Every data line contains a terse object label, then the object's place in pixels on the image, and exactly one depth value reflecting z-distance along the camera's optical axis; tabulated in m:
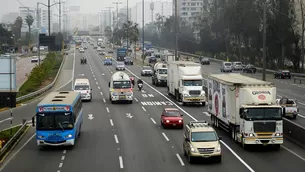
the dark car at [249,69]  90.56
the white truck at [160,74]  69.31
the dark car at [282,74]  80.81
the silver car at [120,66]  97.31
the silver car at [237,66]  95.12
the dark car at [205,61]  114.19
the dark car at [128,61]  115.07
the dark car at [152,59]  117.14
